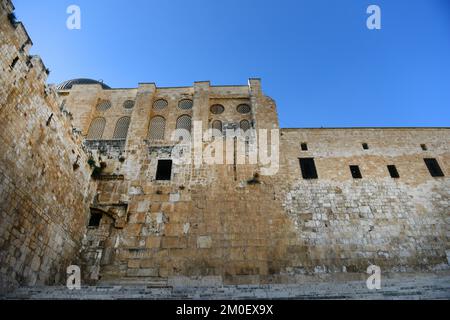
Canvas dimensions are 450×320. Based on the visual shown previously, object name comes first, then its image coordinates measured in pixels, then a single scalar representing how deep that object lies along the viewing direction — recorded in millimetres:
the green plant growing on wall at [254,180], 12023
